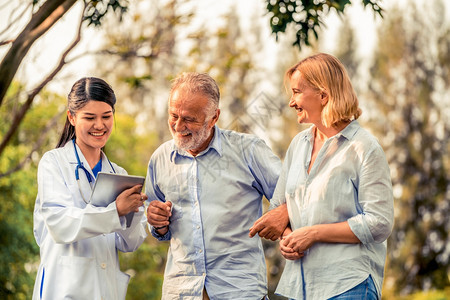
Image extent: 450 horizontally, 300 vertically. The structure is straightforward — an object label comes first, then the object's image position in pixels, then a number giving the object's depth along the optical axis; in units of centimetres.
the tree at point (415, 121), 2358
